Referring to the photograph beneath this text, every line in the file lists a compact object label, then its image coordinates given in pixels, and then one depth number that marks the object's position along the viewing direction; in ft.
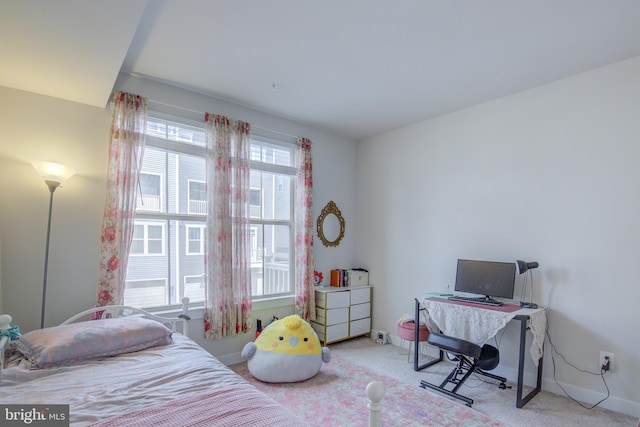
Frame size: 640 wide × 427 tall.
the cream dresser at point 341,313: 13.20
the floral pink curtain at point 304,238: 13.20
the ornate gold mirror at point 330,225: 14.49
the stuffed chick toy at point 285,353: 9.79
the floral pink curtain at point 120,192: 8.92
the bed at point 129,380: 4.52
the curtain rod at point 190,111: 9.99
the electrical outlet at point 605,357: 8.68
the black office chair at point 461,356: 8.92
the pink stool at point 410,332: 11.39
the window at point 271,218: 12.54
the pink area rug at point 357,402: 8.00
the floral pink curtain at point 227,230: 10.73
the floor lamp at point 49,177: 7.76
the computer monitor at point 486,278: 10.06
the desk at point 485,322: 8.85
